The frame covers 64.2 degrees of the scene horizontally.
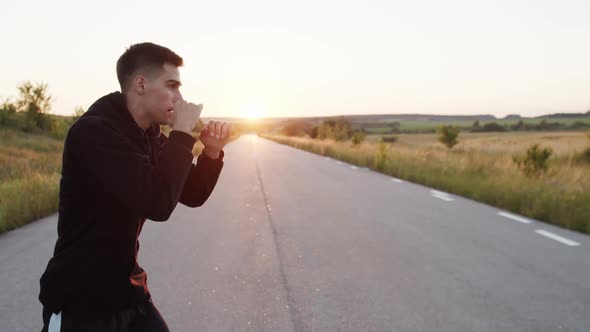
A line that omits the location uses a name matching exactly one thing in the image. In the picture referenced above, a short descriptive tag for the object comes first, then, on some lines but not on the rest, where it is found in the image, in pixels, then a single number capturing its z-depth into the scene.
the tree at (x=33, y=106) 46.56
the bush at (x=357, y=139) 34.19
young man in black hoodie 1.50
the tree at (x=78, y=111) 46.44
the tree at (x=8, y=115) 45.47
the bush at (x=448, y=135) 45.94
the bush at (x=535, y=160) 13.20
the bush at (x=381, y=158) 18.14
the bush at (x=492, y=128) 97.97
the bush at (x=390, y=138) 74.19
